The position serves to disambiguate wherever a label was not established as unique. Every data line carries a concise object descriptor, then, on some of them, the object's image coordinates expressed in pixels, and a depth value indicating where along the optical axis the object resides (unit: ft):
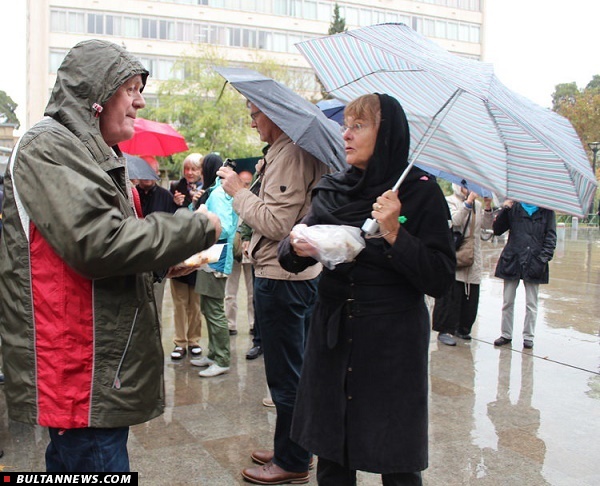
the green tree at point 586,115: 100.27
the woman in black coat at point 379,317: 8.52
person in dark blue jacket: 23.36
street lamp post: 84.17
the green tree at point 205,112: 112.78
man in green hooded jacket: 6.28
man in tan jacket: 11.63
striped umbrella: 8.74
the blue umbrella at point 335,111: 16.24
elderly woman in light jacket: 23.85
